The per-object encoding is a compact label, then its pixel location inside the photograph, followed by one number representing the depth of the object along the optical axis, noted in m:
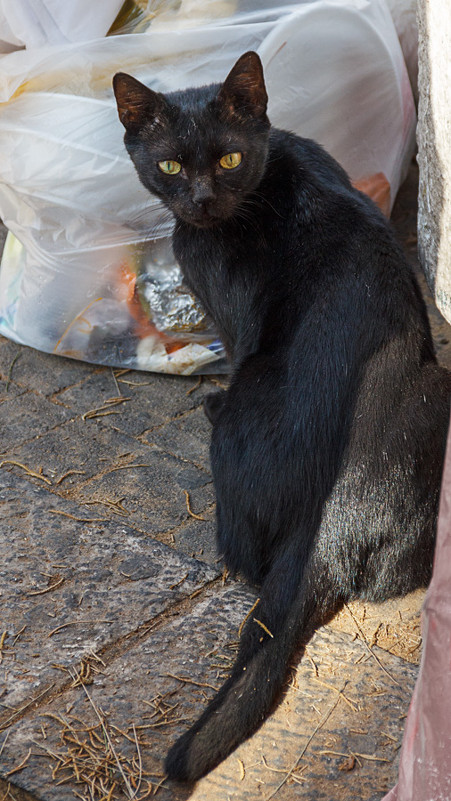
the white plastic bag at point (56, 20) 2.70
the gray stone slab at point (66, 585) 1.80
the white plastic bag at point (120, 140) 2.67
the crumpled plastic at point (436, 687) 1.04
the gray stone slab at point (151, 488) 2.29
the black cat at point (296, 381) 1.77
